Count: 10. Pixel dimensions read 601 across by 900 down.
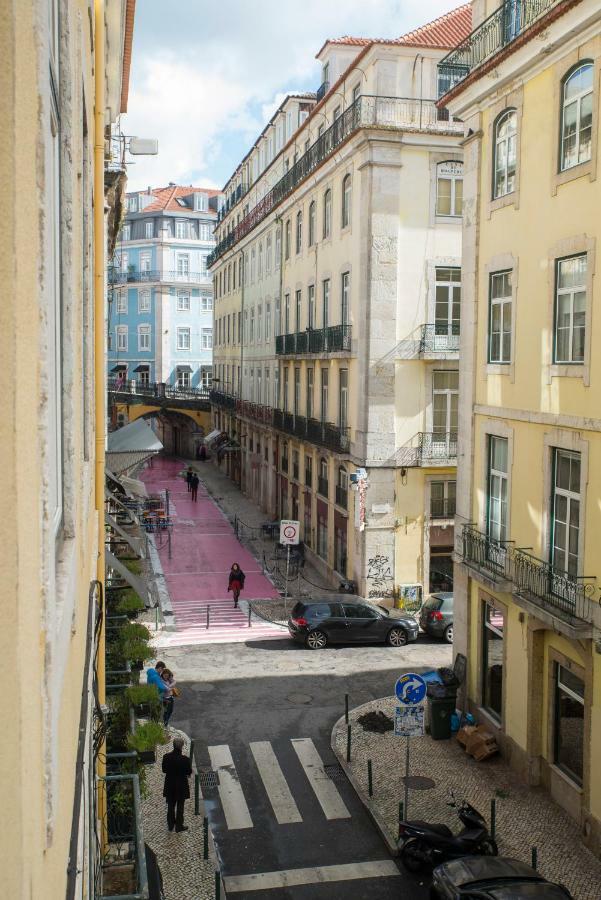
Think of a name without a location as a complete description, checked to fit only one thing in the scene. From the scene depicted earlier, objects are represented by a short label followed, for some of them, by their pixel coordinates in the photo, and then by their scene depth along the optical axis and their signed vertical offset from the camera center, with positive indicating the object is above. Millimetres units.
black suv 22656 -6450
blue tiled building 74812 +6684
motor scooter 12195 -6548
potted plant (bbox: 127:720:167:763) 11195 -4727
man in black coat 13062 -6102
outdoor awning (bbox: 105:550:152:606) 12627 -3083
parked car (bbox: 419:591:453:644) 23547 -6500
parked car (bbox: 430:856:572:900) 10203 -6078
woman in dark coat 26484 -6169
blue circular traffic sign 12906 -4630
